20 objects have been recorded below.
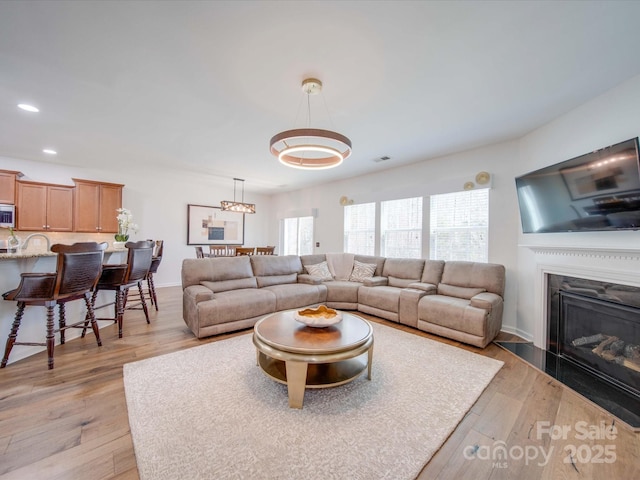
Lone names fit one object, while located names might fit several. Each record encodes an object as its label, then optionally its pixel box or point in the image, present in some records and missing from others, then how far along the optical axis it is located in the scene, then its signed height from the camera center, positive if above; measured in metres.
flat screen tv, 2.06 +0.49
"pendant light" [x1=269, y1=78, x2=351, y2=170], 2.20 +0.91
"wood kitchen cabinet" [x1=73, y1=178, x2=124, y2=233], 5.00 +0.67
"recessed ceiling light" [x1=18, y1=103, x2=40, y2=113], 2.77 +1.43
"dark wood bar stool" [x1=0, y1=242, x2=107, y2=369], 2.28 -0.44
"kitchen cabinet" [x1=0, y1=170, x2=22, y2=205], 4.32 +0.87
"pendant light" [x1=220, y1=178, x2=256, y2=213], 5.58 +0.74
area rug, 1.38 -1.20
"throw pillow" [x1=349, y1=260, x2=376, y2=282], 4.73 -0.55
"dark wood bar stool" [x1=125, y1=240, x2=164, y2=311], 4.30 -0.55
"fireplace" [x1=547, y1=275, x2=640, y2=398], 2.16 -0.79
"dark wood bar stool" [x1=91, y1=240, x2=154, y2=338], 3.19 -0.48
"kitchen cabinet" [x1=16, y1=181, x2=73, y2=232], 4.47 +0.57
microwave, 4.28 +0.37
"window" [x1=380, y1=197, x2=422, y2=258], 4.66 +0.27
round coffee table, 1.84 -0.82
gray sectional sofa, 3.11 -0.73
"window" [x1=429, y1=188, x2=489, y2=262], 3.91 +0.28
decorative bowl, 2.24 -0.69
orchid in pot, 4.12 +0.23
